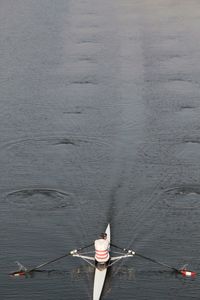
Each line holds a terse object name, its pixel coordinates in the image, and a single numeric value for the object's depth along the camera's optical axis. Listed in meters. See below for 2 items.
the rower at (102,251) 39.22
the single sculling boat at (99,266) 39.69
